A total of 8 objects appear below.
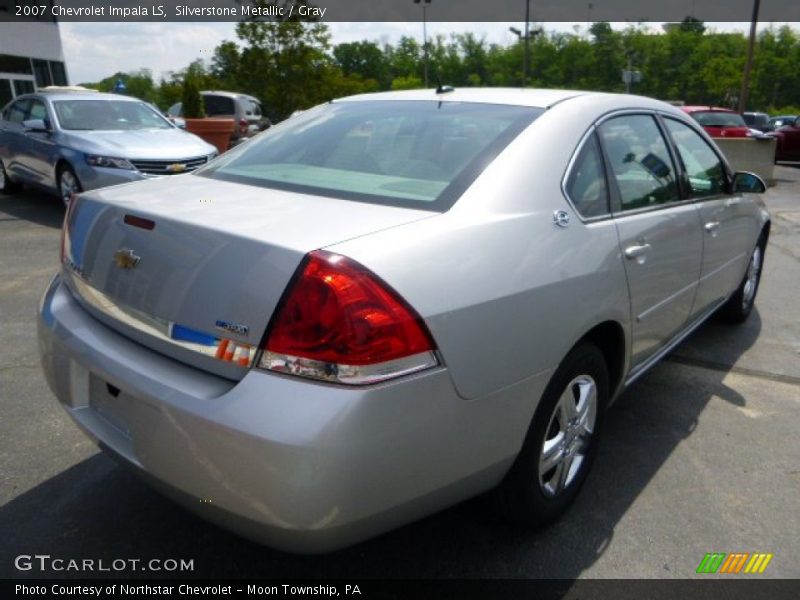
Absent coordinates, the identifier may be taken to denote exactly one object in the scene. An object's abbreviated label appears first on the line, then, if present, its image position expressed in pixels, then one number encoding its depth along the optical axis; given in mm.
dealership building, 22688
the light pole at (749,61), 21906
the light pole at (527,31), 33353
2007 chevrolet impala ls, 1688
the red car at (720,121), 14758
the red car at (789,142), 17516
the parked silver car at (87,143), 7914
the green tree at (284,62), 21938
